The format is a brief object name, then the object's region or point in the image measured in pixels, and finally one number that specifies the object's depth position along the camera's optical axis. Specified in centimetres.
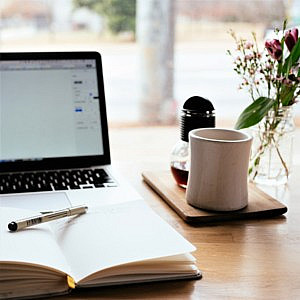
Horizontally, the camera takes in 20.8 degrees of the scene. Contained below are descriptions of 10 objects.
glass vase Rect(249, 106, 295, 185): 127
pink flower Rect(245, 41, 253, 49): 125
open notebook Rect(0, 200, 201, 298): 93
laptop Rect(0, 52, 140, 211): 132
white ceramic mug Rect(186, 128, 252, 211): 113
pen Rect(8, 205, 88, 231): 101
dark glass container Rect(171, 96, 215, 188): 123
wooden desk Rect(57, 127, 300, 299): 95
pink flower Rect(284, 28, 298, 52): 123
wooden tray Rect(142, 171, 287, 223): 114
